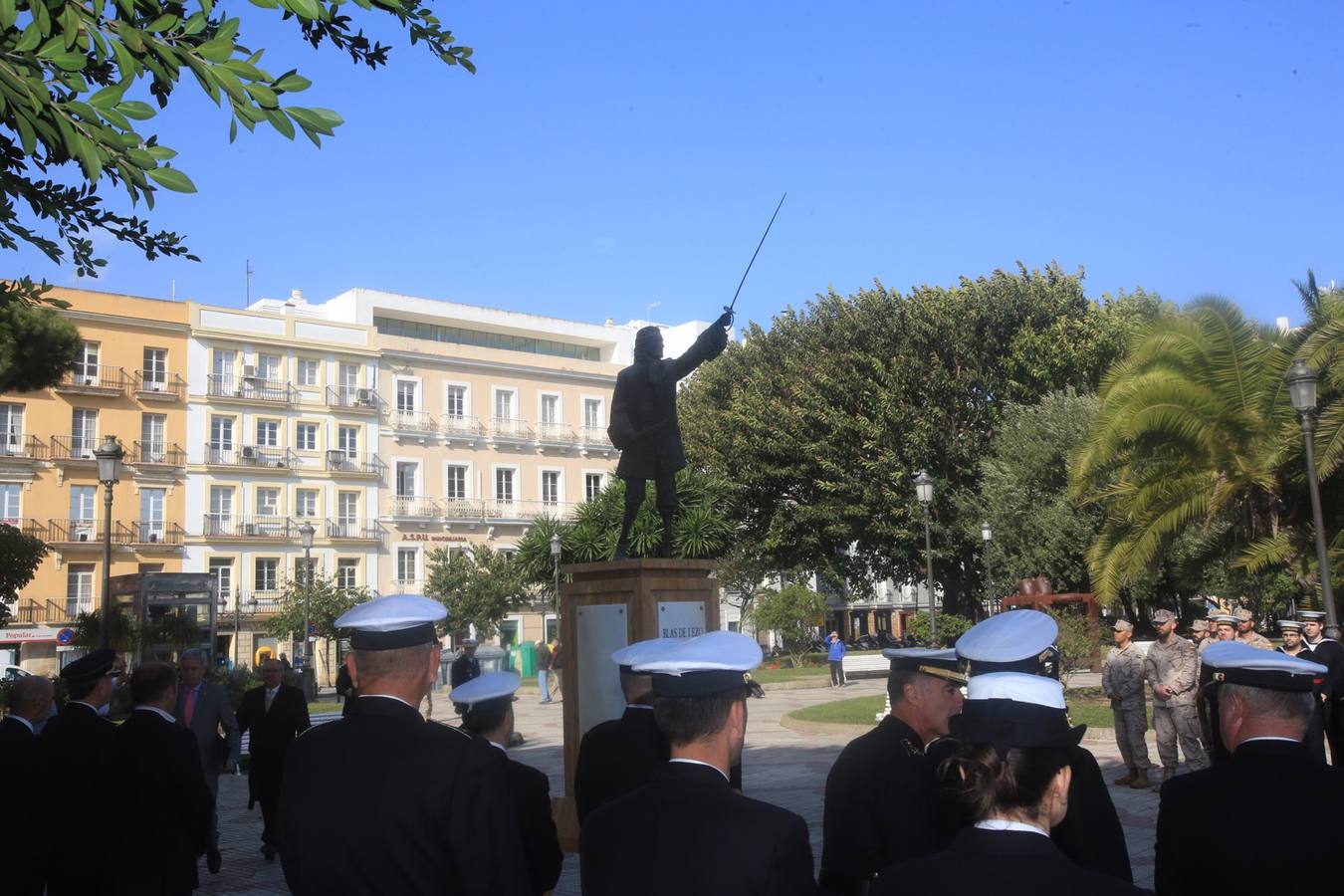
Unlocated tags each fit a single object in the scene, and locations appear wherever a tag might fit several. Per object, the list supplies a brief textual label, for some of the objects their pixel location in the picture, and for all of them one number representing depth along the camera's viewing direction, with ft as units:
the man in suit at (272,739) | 33.32
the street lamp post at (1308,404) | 45.37
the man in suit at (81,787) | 18.10
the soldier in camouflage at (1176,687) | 38.65
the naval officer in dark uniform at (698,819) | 9.14
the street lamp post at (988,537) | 99.30
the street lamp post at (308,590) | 104.11
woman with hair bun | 7.98
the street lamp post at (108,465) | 63.10
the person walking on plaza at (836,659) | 105.60
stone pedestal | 29.91
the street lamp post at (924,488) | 78.95
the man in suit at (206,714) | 32.83
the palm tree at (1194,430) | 62.23
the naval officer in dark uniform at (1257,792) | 10.40
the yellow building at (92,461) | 146.20
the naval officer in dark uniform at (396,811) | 10.23
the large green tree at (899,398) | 111.24
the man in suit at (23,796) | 17.21
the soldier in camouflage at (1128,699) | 40.04
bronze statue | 31.48
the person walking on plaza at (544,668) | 98.94
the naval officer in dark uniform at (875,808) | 13.14
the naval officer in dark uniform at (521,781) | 13.88
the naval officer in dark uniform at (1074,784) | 12.21
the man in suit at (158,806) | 18.11
